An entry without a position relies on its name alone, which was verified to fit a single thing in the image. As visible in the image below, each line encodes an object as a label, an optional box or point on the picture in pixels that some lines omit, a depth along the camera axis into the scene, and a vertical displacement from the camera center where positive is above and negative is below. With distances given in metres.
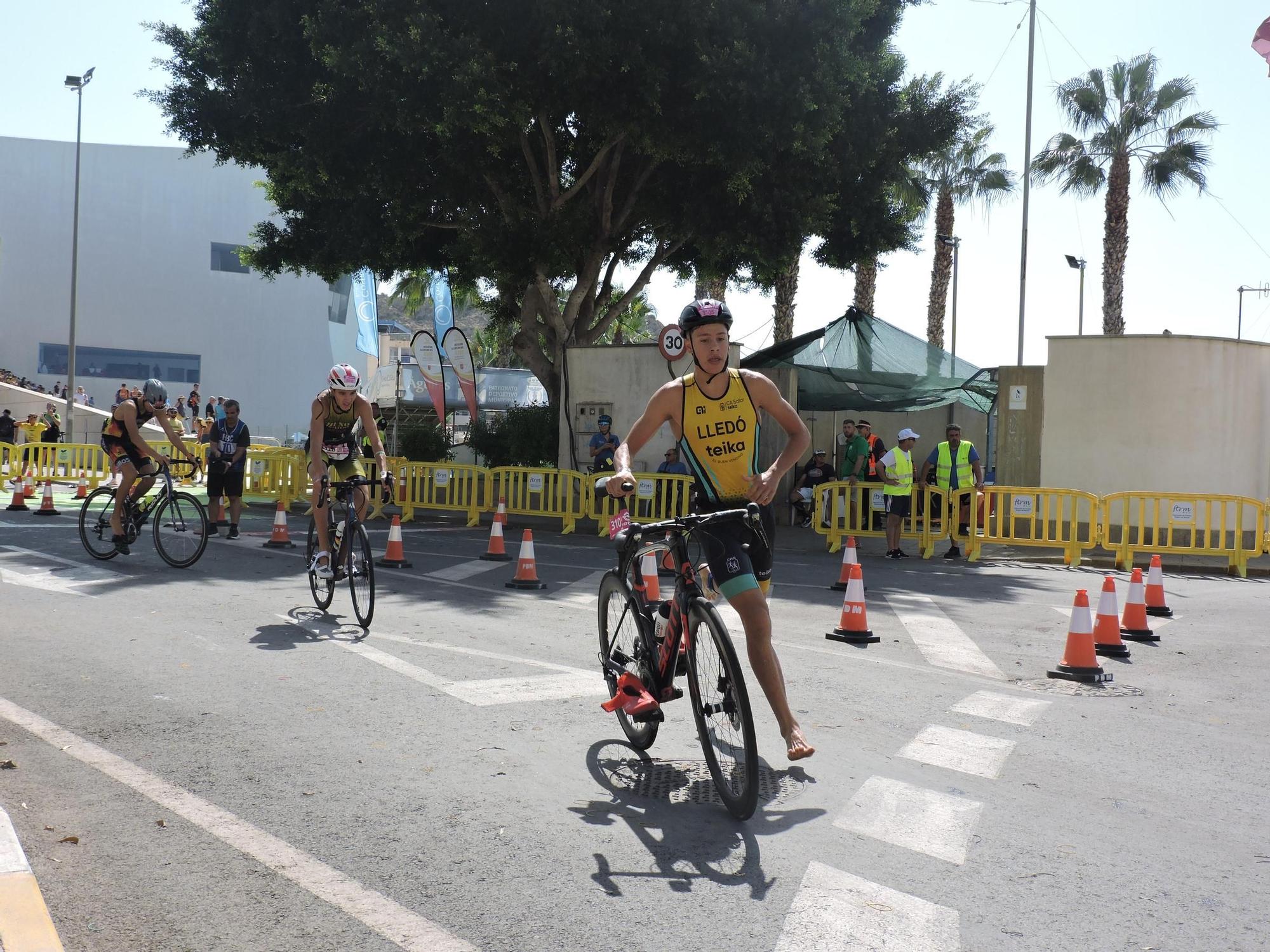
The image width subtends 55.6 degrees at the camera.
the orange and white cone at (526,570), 12.02 -0.95
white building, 56.66 +8.64
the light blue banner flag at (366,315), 39.50 +5.40
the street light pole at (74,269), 37.22 +6.04
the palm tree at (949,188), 40.16 +10.29
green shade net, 22.69 +2.37
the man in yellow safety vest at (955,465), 16.48 +0.37
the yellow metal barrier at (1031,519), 16.20 -0.32
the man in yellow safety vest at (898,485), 16.00 +0.07
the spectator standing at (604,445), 19.67 +0.57
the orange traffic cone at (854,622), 9.30 -1.04
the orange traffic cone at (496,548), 14.40 -0.88
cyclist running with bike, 5.14 +0.21
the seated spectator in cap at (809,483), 21.27 +0.07
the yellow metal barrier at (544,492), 19.05 -0.25
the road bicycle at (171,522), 12.05 -0.60
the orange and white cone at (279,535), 14.60 -0.84
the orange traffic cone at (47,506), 18.27 -0.73
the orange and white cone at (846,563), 10.87 -0.69
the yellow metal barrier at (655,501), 18.30 -0.32
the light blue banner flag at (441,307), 33.56 +4.85
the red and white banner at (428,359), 24.75 +2.37
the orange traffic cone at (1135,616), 10.07 -0.98
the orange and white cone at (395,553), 13.47 -0.92
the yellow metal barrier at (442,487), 19.80 -0.24
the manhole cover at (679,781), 5.01 -1.29
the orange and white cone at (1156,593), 11.50 -0.91
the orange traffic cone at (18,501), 18.97 -0.69
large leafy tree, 19.16 +6.06
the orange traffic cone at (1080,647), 8.09 -1.02
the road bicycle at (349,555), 9.17 -0.67
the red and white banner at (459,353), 25.84 +2.59
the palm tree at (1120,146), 34.00 +10.20
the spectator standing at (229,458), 16.06 +0.09
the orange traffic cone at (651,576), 6.65 -0.58
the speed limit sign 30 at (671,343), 18.38 +2.15
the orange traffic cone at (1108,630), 9.17 -1.01
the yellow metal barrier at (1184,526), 15.87 -0.35
